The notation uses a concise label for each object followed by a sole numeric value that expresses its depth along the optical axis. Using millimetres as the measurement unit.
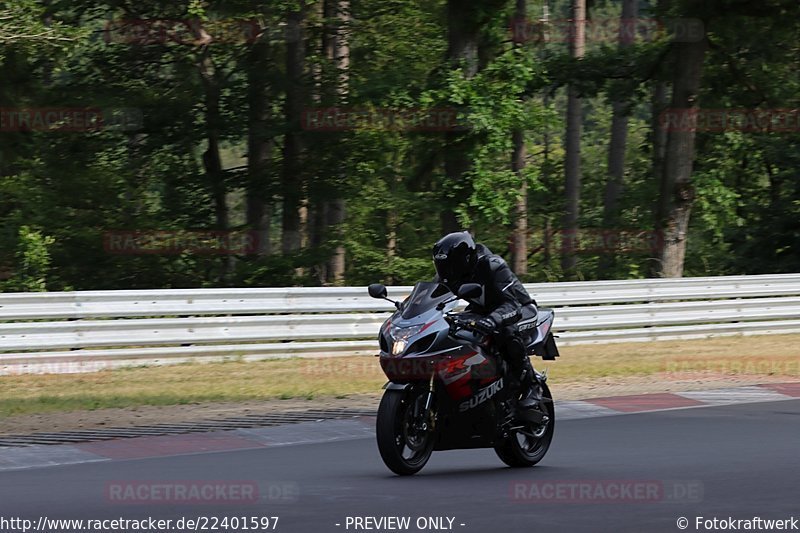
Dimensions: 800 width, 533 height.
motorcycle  18422
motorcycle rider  19036
